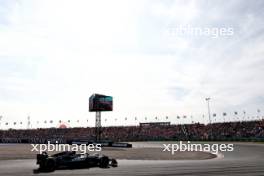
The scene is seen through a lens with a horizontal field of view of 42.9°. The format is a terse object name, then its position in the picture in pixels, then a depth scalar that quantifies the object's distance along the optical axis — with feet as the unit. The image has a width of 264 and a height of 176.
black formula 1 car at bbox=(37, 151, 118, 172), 63.10
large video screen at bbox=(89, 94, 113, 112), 190.39
